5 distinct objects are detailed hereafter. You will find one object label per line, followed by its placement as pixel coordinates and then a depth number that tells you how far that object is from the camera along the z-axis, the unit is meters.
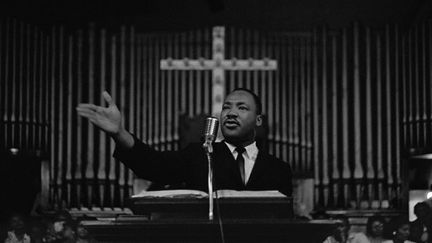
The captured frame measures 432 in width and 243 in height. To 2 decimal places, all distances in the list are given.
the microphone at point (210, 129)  7.34
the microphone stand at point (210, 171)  6.96
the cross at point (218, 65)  12.45
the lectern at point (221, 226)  6.65
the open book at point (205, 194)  7.09
